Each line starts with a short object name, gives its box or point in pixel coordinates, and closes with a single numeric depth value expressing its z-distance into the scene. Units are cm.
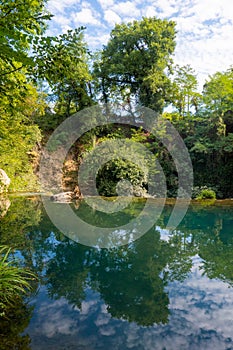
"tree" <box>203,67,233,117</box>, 1450
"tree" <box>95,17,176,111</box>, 1519
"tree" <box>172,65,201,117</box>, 1675
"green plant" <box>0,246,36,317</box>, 271
